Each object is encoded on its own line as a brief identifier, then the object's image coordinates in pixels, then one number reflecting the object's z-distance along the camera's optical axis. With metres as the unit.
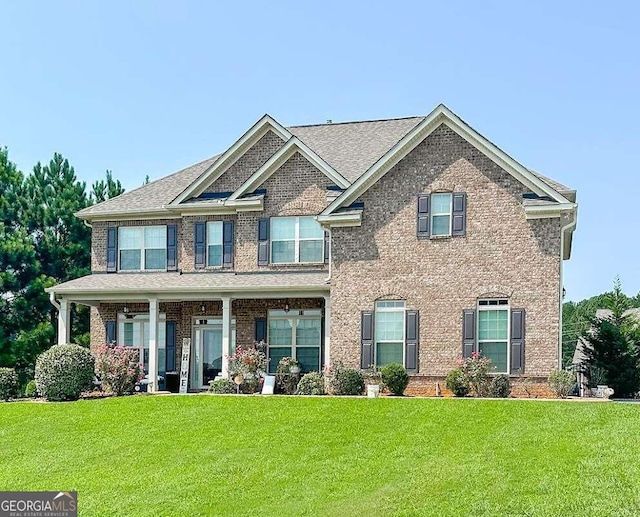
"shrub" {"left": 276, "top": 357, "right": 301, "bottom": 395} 24.44
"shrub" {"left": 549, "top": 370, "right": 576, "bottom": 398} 21.44
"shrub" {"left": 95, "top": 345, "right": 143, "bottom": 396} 24.47
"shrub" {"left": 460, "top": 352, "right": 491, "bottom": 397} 21.95
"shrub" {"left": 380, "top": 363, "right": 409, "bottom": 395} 22.38
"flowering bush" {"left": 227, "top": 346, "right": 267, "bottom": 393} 24.12
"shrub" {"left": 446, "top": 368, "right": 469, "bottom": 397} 21.94
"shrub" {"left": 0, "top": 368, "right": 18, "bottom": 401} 25.28
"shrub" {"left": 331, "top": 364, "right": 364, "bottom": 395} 22.78
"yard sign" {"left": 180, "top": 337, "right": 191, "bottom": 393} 26.64
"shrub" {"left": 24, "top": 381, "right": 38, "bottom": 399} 26.09
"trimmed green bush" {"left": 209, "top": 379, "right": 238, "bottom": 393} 23.92
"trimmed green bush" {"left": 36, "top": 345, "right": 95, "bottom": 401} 23.86
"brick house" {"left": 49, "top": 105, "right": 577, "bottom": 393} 22.72
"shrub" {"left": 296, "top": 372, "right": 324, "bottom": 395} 23.09
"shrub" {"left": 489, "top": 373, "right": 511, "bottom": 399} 22.00
